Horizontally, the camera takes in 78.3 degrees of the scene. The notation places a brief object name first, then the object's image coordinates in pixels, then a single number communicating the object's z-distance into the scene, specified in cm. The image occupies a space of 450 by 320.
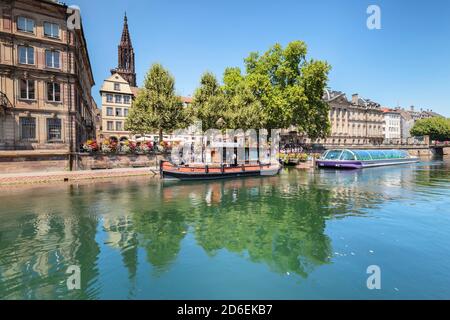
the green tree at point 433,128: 10625
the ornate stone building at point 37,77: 2755
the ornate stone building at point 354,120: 10162
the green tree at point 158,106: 3689
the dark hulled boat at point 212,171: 2572
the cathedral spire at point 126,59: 9853
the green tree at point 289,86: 4566
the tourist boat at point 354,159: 4178
